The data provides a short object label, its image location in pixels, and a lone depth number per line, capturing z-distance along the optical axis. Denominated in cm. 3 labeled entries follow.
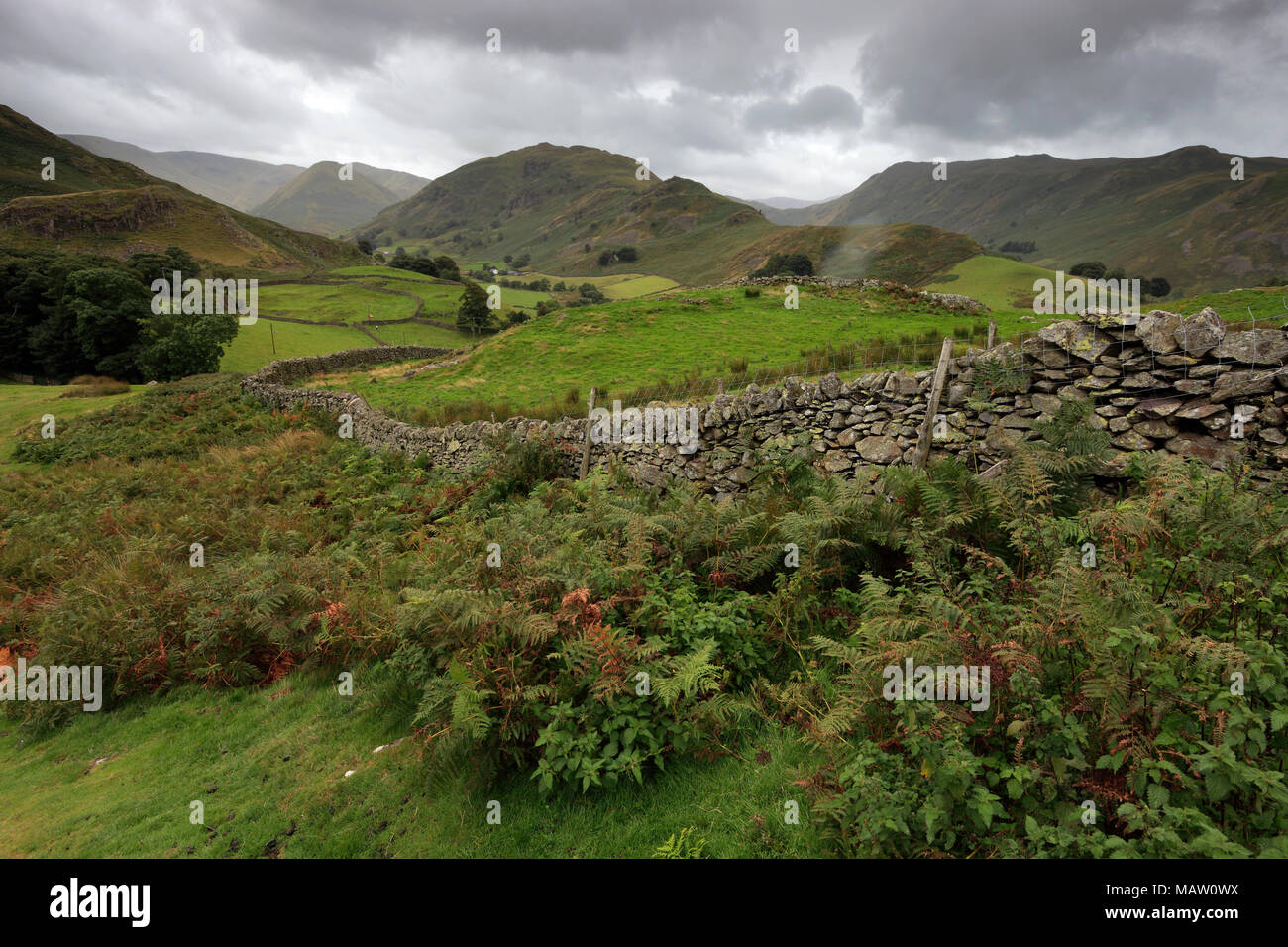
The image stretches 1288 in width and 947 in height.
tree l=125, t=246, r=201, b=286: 5322
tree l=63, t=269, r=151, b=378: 3781
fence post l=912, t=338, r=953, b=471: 766
